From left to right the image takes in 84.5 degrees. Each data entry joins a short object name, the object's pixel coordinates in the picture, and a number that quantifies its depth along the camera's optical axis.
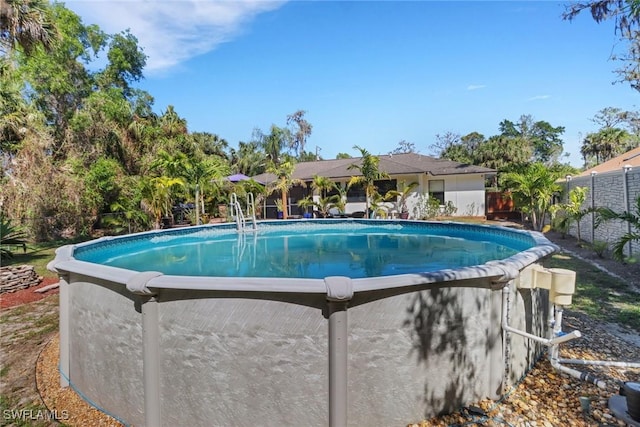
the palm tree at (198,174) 16.27
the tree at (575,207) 13.39
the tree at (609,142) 31.48
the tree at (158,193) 15.44
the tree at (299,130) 58.19
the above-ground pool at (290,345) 3.03
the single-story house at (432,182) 22.09
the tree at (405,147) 57.10
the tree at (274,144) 44.34
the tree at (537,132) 55.22
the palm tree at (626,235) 7.66
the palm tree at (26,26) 10.08
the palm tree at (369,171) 18.41
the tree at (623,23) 11.45
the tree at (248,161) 37.59
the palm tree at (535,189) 15.82
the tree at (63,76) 21.08
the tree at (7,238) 10.23
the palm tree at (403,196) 19.69
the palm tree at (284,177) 20.78
